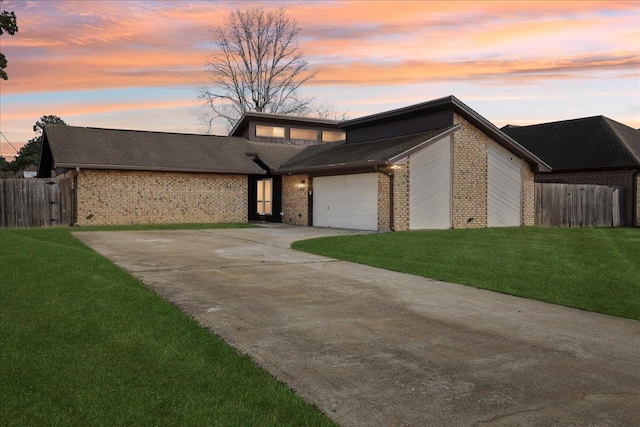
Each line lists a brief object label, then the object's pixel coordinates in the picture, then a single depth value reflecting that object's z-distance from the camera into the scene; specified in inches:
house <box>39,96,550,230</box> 826.8
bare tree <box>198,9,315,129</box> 1950.1
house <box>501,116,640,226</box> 1091.9
